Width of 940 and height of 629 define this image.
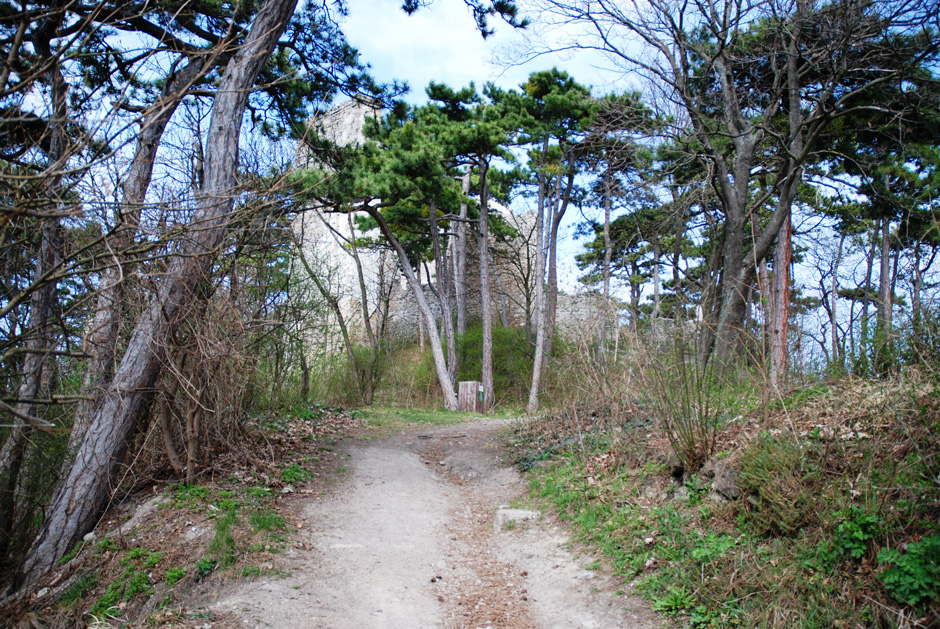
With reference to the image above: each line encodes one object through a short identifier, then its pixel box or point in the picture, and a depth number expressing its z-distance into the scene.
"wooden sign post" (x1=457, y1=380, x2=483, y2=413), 15.87
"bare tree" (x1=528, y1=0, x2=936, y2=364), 7.18
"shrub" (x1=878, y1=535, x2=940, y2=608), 2.65
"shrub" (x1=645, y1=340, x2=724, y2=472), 4.55
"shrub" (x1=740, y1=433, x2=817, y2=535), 3.52
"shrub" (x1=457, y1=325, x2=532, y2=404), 19.48
